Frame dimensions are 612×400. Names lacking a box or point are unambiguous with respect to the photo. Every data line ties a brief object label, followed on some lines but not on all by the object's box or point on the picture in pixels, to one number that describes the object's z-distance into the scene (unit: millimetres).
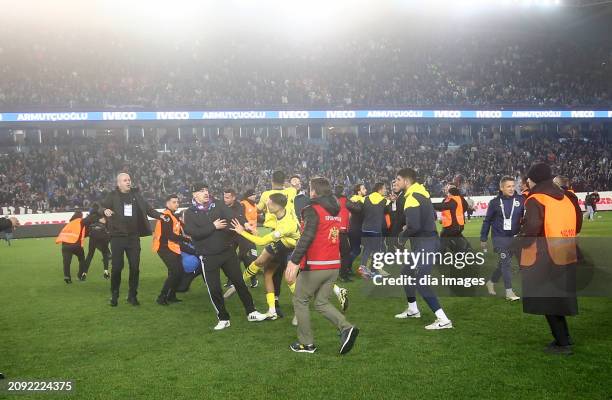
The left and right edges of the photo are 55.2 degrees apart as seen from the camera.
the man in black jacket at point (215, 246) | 8111
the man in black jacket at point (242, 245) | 11062
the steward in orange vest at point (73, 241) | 12703
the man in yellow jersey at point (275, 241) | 7605
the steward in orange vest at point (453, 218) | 11297
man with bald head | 9578
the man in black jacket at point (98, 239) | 13602
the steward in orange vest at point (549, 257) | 6211
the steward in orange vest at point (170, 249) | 10000
